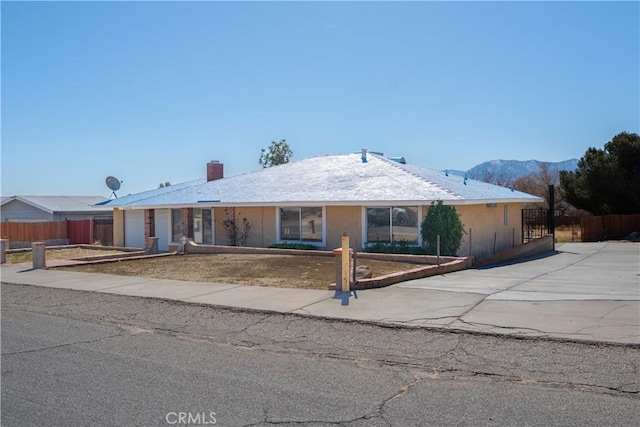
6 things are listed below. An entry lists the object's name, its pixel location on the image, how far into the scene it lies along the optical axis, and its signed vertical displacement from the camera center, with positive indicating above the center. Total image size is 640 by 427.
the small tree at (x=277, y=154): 65.06 +6.04
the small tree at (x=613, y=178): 45.06 +2.18
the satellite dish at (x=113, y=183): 36.22 +1.72
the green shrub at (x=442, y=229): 20.64 -0.72
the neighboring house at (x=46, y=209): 44.75 +0.22
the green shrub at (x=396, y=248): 21.16 -1.44
